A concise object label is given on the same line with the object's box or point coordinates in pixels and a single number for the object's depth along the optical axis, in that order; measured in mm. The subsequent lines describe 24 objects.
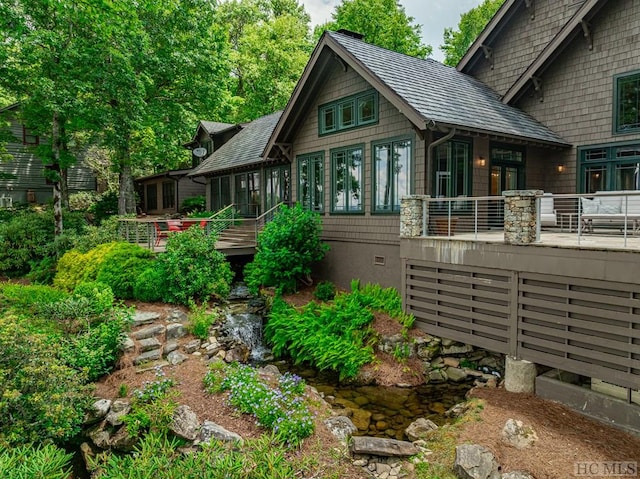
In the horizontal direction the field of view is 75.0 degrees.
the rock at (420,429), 6331
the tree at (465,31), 27594
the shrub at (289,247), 11328
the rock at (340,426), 6117
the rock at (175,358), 8055
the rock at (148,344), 8223
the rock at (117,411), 6250
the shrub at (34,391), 5367
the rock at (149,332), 8562
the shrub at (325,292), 11320
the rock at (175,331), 8991
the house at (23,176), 23781
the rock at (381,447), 5762
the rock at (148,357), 7823
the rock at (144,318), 8992
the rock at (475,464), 5160
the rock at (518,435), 5754
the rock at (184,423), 5773
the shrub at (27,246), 13180
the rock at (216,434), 5602
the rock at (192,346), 8711
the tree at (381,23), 27281
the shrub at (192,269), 10295
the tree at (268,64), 30328
